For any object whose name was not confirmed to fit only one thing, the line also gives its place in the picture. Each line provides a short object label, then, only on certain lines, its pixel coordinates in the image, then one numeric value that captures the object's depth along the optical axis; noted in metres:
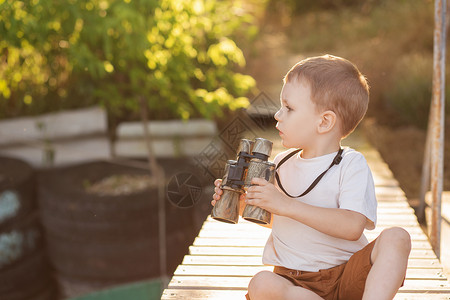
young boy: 1.67
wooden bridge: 2.11
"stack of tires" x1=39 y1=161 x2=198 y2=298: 4.16
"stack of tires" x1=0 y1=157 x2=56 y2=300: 4.36
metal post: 2.81
